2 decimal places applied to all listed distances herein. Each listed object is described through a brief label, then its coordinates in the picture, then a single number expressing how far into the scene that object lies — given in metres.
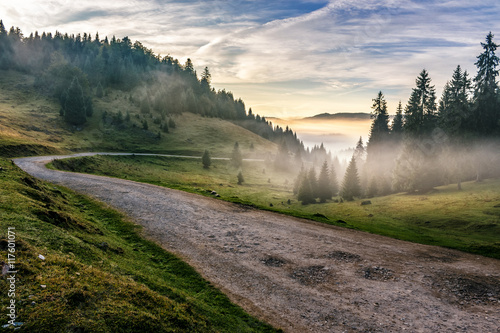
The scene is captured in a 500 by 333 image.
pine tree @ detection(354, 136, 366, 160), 100.69
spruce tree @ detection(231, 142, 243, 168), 107.19
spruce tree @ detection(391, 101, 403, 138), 85.20
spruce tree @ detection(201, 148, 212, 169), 92.69
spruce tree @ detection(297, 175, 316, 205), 62.81
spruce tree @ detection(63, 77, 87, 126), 102.19
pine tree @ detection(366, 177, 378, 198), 67.06
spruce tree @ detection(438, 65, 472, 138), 53.45
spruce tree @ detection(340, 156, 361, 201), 64.25
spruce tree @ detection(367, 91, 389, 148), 83.06
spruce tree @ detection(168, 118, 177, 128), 138.88
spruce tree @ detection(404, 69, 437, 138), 60.34
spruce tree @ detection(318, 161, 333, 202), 68.19
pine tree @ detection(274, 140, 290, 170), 125.50
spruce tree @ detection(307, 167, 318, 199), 67.06
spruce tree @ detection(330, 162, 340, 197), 78.56
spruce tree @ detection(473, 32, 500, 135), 51.12
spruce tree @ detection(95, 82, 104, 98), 145.75
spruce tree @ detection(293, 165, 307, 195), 75.40
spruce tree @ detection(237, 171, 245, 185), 83.46
